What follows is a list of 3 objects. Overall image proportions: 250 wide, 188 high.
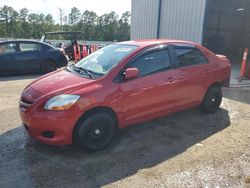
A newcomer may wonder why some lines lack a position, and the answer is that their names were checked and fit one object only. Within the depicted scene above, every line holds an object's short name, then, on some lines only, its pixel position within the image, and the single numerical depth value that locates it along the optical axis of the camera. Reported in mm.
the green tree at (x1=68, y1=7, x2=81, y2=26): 54793
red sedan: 2715
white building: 8185
